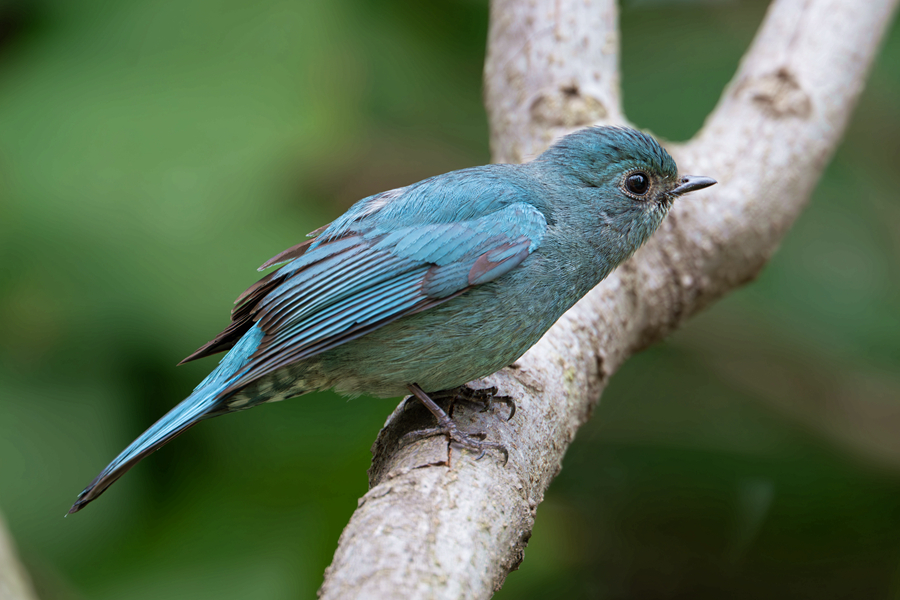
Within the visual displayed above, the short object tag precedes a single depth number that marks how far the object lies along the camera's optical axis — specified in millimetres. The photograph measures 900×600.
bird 5000
